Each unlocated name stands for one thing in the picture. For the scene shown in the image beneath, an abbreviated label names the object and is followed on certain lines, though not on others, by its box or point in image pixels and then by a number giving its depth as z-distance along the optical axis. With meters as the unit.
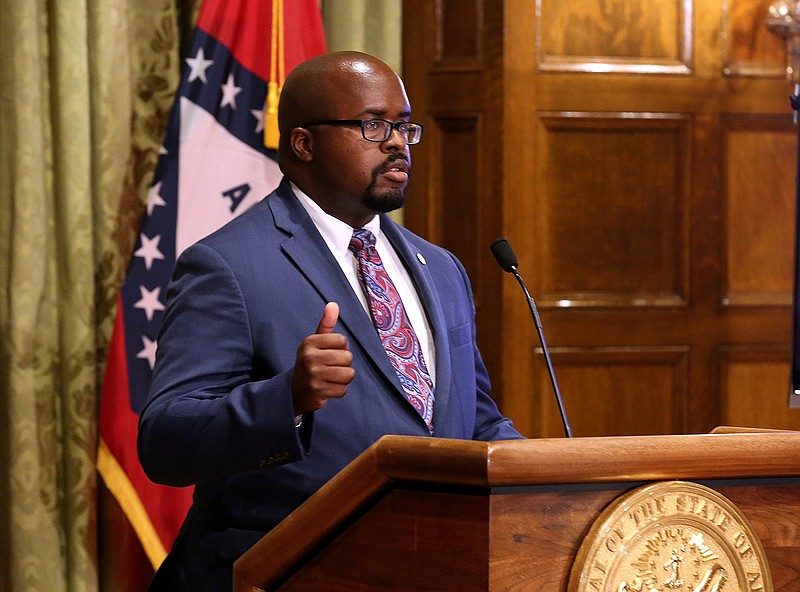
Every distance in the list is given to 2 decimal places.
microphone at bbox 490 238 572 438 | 7.47
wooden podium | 6.88
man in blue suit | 7.22
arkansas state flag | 8.60
